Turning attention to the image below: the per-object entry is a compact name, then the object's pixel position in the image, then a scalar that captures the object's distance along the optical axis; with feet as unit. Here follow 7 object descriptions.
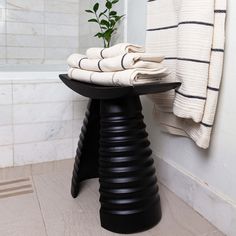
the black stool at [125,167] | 2.98
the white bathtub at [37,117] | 4.44
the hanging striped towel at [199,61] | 2.77
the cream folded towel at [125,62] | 2.74
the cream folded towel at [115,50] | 2.92
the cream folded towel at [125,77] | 2.70
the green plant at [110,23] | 4.84
